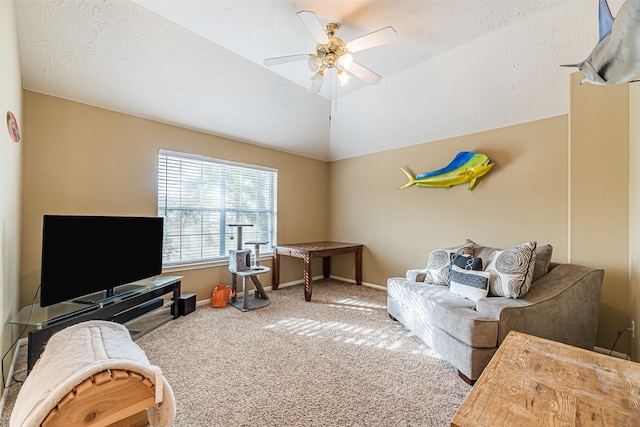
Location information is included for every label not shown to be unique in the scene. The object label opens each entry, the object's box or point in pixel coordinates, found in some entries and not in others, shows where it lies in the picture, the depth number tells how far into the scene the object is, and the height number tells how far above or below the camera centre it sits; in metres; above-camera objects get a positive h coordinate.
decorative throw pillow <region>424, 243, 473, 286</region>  2.87 -0.48
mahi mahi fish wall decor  3.33 +0.63
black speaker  3.16 -1.02
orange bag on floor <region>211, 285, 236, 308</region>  3.54 -1.03
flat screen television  2.02 -0.32
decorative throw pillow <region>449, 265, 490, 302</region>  2.35 -0.57
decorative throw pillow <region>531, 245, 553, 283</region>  2.39 -0.37
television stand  1.91 -0.79
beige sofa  1.93 -0.72
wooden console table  3.83 -0.52
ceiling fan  1.97 +1.36
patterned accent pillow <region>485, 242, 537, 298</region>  2.18 -0.43
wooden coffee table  0.82 -0.59
